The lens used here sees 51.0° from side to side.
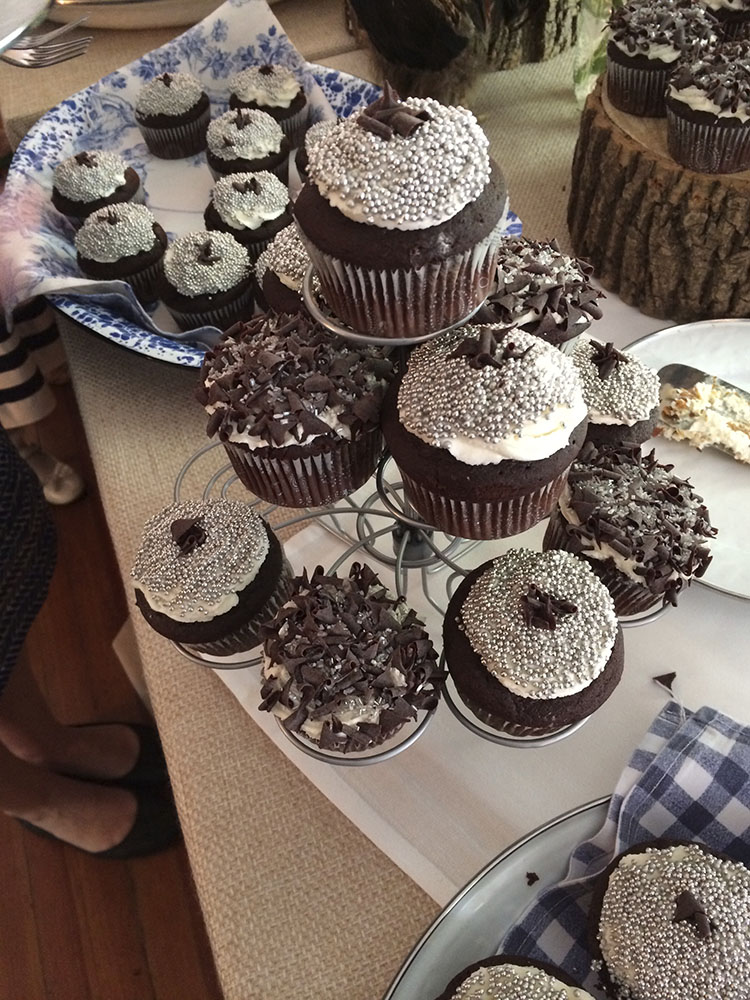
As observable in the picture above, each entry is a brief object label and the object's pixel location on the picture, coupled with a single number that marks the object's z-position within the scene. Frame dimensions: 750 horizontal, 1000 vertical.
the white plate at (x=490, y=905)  0.62
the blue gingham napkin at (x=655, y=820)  0.66
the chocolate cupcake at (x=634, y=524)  0.69
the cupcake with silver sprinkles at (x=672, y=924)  0.58
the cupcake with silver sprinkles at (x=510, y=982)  0.57
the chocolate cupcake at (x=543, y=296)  0.64
